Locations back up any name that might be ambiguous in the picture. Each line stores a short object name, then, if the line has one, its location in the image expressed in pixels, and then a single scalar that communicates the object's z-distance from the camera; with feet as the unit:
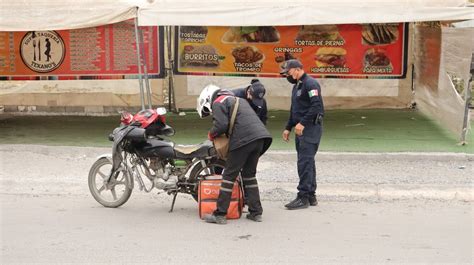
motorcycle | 47.16
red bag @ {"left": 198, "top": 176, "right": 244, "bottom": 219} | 46.16
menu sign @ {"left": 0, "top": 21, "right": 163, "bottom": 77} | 86.63
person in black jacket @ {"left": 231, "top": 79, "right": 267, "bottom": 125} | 49.44
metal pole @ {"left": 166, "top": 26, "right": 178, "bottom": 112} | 88.63
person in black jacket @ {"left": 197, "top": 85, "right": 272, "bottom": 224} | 44.42
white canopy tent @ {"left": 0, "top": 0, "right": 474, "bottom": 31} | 66.08
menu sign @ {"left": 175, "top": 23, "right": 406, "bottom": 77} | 88.43
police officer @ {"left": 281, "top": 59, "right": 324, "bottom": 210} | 48.08
